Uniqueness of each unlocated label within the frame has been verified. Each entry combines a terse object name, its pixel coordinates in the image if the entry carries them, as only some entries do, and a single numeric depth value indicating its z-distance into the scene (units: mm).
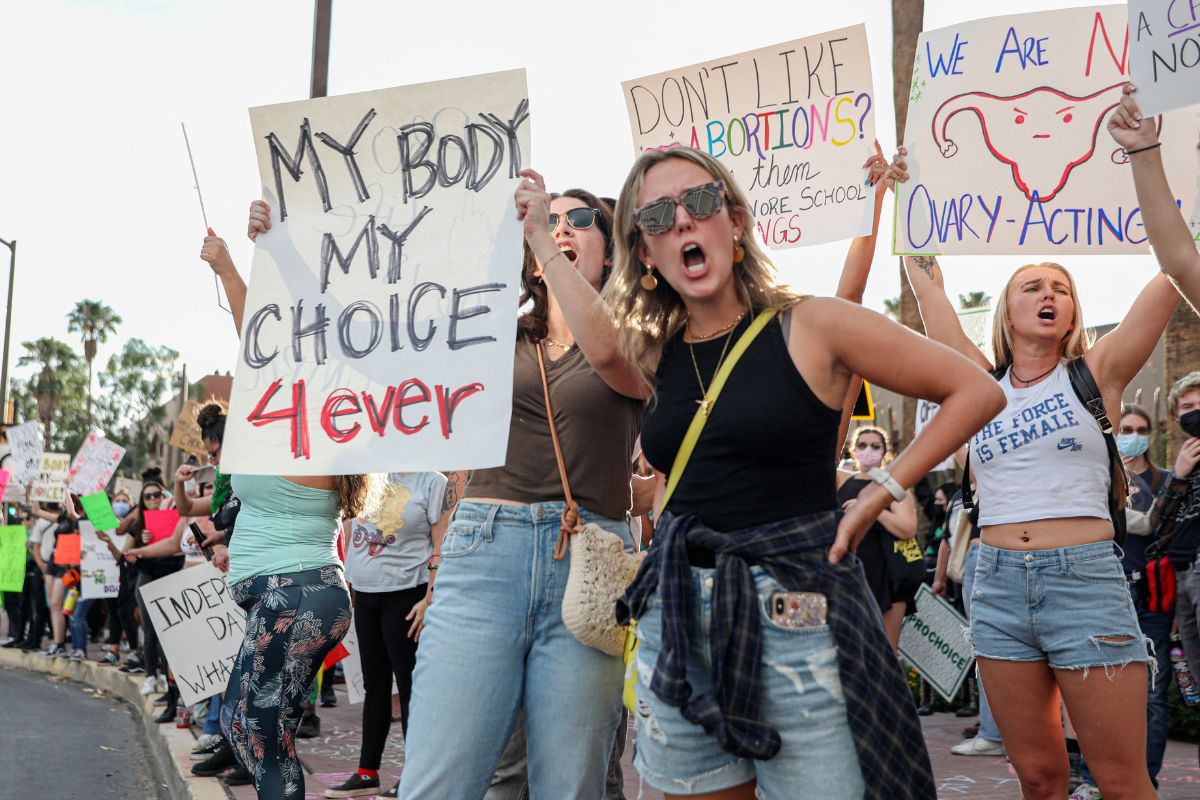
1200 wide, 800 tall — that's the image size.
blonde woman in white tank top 3531
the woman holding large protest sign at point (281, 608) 4402
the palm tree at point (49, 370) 67062
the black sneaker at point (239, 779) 6504
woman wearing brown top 2949
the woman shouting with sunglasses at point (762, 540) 2324
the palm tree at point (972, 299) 39094
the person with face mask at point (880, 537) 7461
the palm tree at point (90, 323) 72062
